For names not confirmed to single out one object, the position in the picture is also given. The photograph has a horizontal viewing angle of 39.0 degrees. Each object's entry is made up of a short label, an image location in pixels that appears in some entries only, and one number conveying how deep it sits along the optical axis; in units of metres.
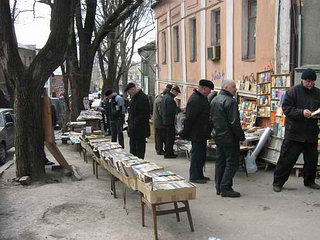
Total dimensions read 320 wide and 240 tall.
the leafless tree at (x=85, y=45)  13.65
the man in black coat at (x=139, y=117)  7.82
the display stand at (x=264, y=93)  9.23
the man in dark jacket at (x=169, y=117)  10.23
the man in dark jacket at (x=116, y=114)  11.06
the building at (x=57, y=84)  62.98
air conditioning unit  13.25
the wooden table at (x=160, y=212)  4.83
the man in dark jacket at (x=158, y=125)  10.83
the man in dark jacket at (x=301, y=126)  6.34
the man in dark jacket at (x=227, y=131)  6.29
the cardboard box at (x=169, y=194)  4.78
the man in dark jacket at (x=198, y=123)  7.33
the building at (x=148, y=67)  32.03
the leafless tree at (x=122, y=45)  25.58
